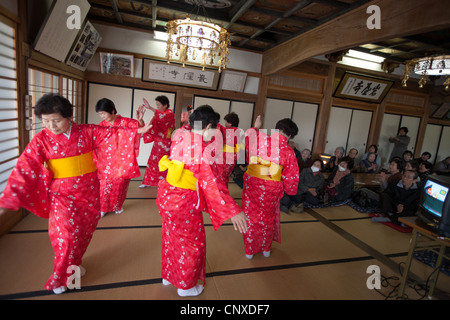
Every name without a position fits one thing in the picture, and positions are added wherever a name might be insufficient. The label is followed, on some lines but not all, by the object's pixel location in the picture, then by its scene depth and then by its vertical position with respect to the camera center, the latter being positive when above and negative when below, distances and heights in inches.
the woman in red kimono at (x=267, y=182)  118.5 -27.9
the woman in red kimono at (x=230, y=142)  157.9 -15.5
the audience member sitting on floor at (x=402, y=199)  181.0 -45.9
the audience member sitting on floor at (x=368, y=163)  278.5 -34.8
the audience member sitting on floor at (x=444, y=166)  269.2 -28.8
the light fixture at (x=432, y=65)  176.4 +49.7
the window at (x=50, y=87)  143.6 +7.7
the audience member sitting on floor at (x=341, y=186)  214.8 -47.5
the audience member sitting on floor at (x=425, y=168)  248.7 -29.9
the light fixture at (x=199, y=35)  145.8 +44.4
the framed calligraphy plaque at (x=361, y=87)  297.5 +49.9
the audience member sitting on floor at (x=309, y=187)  193.9 -46.6
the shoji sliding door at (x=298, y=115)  293.4 +8.2
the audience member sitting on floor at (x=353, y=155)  274.5 -27.1
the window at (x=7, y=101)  111.8 -3.5
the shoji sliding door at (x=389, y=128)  340.2 +6.9
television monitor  90.8 -24.6
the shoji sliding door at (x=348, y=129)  317.4 -0.5
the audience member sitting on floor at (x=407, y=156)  270.4 -21.8
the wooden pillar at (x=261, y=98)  281.1 +23.3
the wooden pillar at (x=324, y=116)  296.2 +11.6
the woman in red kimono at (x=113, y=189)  139.5 -47.2
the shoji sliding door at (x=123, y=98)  237.8 +7.3
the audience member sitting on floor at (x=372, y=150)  284.5 -20.7
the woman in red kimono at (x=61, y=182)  77.9 -26.4
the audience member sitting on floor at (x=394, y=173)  198.7 -30.2
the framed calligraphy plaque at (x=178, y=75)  244.5 +35.1
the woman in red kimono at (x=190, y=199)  83.7 -27.6
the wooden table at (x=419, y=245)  97.3 -42.3
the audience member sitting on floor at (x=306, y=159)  251.7 -33.4
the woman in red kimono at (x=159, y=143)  191.8 -25.7
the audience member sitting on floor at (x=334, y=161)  260.8 -33.5
